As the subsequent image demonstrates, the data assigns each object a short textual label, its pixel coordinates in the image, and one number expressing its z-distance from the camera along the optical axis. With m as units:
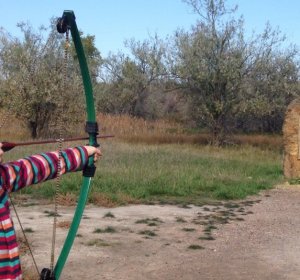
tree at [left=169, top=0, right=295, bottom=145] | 20.45
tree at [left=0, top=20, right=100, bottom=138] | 19.81
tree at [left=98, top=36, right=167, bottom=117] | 26.45
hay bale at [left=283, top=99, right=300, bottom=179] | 11.73
